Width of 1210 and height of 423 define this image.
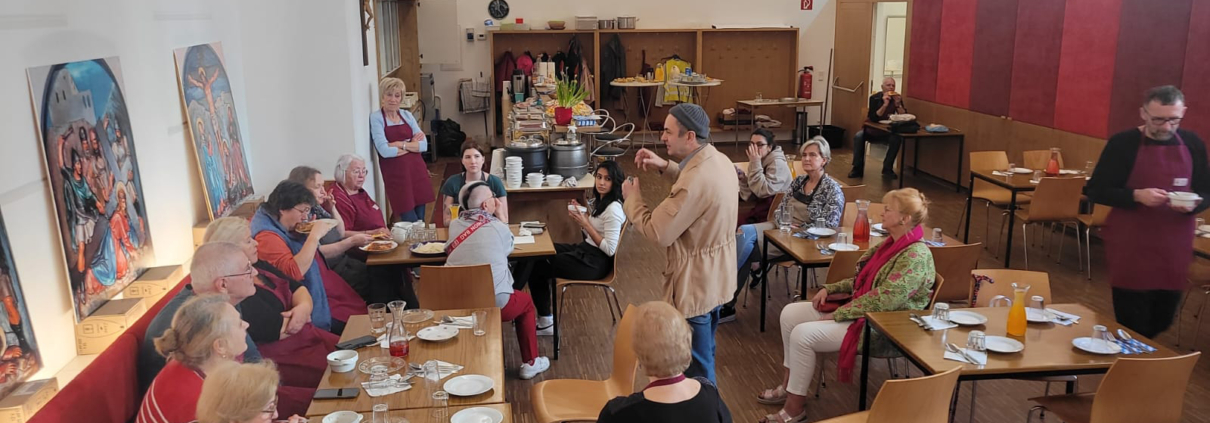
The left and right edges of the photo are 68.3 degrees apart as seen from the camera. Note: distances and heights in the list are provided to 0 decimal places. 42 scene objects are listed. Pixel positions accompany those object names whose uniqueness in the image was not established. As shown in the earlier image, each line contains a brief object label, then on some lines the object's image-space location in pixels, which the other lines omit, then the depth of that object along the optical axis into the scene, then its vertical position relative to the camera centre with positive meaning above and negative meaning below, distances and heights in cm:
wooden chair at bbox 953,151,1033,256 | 820 -141
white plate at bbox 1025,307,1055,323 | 401 -123
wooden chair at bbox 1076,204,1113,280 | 730 -147
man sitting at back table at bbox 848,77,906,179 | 1189 -119
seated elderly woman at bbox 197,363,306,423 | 244 -94
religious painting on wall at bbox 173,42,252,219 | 510 -46
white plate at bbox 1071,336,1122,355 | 367 -126
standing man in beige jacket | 408 -81
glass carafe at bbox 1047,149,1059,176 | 809 -114
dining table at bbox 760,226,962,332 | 529 -125
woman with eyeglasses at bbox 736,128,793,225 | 669 -95
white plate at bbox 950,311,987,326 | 398 -123
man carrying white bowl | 439 -86
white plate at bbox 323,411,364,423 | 307 -126
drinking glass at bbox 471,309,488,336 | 394 -123
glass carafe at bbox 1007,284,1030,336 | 384 -118
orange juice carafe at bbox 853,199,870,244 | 564 -115
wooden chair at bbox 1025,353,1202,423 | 336 -133
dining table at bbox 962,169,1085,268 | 750 -121
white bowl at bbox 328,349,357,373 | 354 -123
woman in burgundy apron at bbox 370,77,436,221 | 728 -86
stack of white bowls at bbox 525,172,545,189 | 726 -108
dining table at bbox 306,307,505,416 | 325 -126
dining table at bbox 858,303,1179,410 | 357 -127
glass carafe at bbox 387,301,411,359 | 361 -115
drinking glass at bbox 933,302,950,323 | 404 -121
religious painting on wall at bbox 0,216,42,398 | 298 -95
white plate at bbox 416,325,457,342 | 385 -123
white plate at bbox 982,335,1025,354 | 370 -126
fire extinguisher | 1502 -65
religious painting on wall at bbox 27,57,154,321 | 344 -51
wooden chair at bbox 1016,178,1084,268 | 740 -134
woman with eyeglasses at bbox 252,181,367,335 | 450 -97
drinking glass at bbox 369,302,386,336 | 381 -113
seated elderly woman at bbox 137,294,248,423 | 293 -101
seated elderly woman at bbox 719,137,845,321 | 597 -107
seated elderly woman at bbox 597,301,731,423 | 281 -109
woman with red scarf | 425 -121
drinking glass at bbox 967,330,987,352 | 369 -123
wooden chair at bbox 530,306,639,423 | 380 -152
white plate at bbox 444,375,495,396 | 329 -125
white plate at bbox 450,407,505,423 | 310 -127
